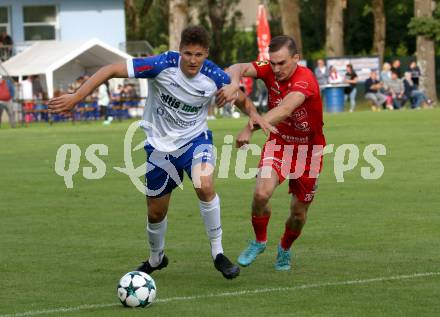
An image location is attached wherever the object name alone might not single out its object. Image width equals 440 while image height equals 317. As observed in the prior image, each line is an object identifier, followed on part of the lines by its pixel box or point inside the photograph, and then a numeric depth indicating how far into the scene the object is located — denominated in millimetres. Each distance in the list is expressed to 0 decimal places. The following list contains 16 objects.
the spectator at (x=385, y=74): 45750
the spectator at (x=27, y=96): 45031
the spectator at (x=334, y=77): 45438
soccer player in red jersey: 10172
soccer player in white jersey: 9781
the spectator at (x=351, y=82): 45750
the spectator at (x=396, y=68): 47009
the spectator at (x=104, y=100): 44812
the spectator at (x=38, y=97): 45475
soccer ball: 8711
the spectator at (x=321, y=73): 46344
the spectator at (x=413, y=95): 47125
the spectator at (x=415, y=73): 49531
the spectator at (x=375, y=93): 46188
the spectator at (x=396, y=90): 45844
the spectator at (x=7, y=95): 39875
